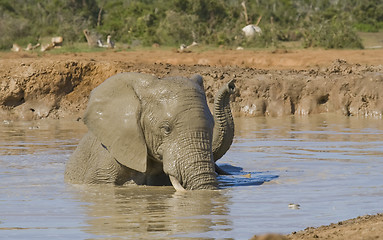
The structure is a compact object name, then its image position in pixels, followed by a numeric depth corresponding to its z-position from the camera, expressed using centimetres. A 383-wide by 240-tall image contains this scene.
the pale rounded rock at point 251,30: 6715
